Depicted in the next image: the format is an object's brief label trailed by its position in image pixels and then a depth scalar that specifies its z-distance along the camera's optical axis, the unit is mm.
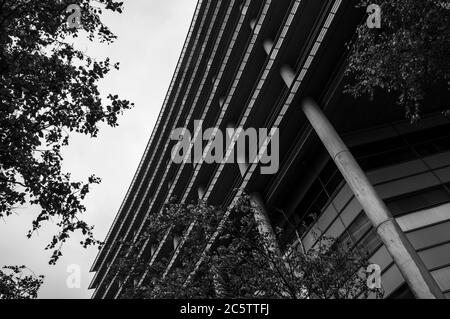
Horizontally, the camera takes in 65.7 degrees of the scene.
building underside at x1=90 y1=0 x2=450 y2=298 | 16797
